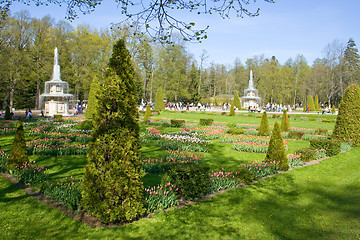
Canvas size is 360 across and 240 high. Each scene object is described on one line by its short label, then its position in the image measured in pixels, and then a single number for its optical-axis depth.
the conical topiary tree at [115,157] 4.32
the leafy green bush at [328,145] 10.51
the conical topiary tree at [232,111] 32.84
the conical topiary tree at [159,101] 38.19
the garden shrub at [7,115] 21.46
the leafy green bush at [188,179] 5.59
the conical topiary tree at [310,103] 44.52
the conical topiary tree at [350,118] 12.40
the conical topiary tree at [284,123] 16.77
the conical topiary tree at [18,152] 6.87
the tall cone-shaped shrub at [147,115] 23.06
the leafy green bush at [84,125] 15.41
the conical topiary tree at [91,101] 22.06
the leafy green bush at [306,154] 9.38
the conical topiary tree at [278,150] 8.09
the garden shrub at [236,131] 15.99
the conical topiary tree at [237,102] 44.22
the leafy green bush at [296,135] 15.25
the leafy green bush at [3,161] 7.37
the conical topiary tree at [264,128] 14.58
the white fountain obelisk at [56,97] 28.55
